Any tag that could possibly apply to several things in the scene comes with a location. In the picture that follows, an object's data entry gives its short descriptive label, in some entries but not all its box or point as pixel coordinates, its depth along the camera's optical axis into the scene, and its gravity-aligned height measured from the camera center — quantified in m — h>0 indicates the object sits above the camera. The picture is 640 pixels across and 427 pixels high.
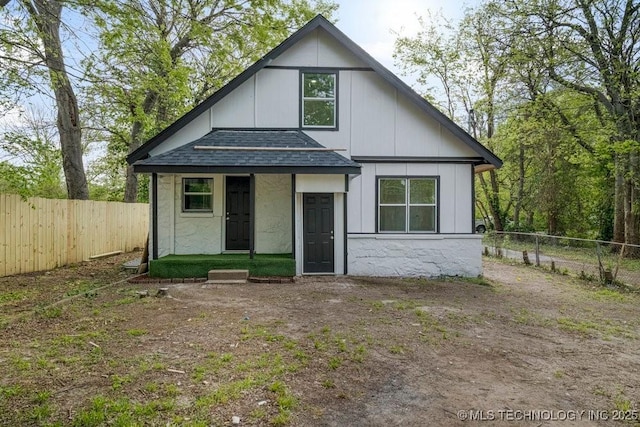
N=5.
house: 10.27 +1.12
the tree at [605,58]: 12.91 +5.93
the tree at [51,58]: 8.21 +3.85
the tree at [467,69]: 22.11 +9.80
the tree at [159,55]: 9.52 +5.03
